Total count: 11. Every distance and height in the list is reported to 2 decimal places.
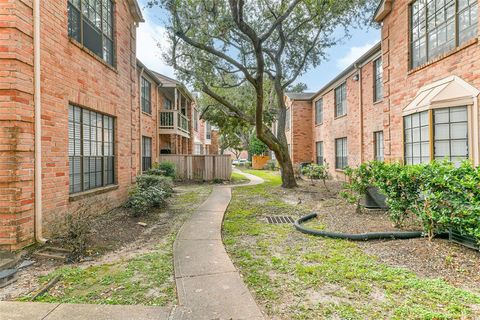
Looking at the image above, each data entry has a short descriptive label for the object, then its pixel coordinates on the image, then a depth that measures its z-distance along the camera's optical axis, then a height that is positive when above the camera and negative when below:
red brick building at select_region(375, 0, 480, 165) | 6.11 +2.16
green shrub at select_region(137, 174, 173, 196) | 8.97 -0.82
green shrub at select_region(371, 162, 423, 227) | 5.34 -0.69
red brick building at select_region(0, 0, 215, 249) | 4.34 +1.12
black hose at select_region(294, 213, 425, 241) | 5.27 -1.63
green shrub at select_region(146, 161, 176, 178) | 14.21 -0.48
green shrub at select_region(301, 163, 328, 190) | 13.29 -0.69
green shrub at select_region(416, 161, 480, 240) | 4.16 -0.72
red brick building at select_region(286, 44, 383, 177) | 12.45 +2.49
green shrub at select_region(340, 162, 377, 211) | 7.25 -0.69
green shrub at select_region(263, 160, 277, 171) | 28.20 -0.78
